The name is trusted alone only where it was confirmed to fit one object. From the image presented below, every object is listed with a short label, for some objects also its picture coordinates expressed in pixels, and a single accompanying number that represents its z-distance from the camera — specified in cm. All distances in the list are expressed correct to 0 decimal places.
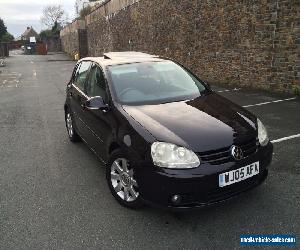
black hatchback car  339
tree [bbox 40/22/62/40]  7612
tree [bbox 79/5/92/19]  4559
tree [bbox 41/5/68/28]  9275
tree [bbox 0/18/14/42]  8000
